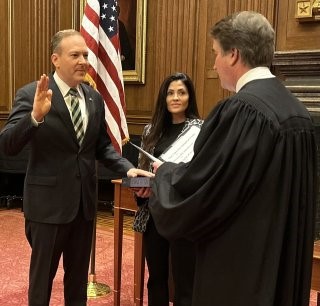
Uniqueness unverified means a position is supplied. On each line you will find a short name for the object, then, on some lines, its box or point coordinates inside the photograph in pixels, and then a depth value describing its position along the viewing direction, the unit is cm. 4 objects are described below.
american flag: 404
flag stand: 405
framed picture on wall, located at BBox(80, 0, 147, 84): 705
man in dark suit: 284
